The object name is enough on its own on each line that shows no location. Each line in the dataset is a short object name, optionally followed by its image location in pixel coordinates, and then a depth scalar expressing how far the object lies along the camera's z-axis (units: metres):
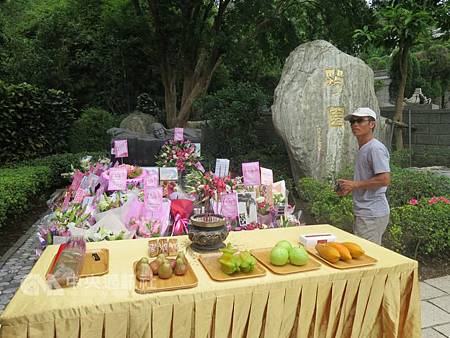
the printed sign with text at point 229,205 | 3.01
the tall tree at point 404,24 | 6.01
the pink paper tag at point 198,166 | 4.62
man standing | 2.58
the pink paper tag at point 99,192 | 3.27
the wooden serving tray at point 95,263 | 1.82
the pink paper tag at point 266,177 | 3.27
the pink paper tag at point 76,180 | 3.68
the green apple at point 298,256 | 1.93
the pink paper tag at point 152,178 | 3.40
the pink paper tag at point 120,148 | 4.12
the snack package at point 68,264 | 1.69
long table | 1.54
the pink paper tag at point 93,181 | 3.61
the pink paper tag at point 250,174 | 3.26
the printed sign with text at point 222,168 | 3.53
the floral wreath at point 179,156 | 4.80
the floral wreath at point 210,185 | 3.20
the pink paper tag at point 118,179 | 3.38
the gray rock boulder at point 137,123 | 9.95
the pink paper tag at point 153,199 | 2.87
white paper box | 2.26
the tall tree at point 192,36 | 9.16
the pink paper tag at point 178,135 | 5.06
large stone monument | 5.90
